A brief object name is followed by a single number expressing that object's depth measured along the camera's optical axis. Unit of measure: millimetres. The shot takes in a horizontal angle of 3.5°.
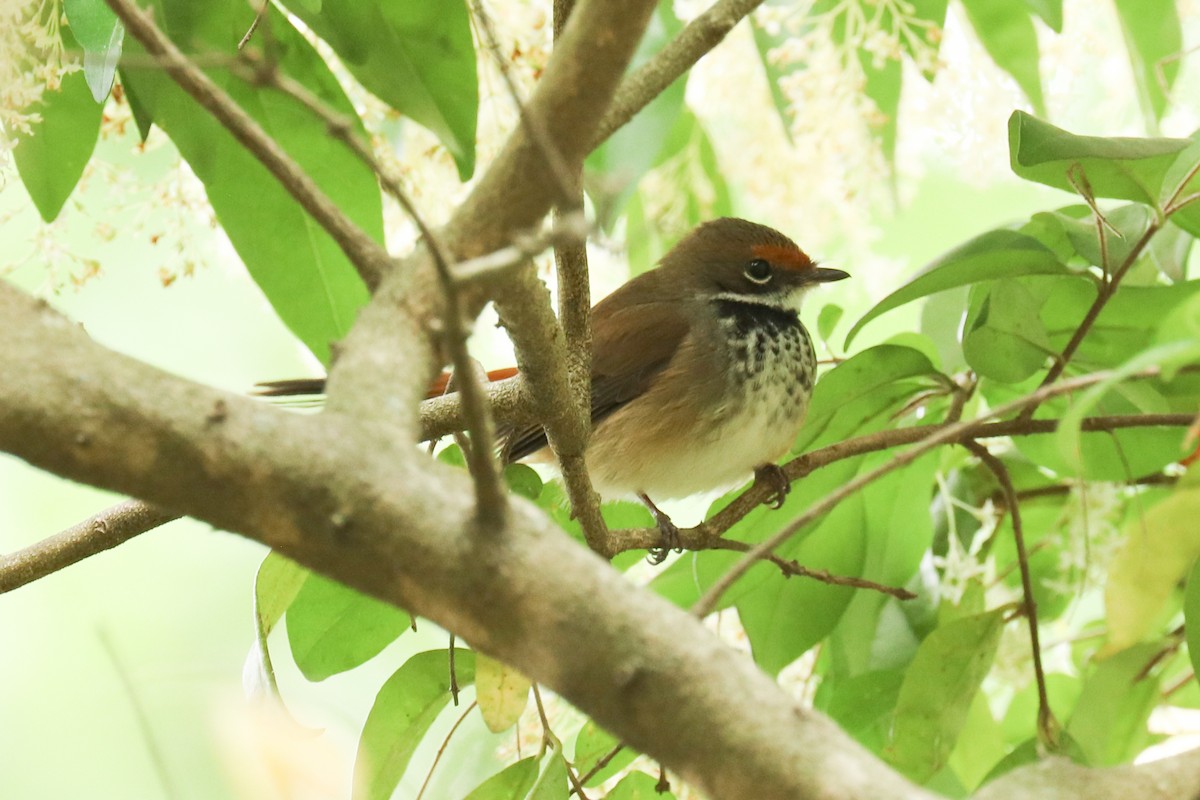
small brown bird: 3574
